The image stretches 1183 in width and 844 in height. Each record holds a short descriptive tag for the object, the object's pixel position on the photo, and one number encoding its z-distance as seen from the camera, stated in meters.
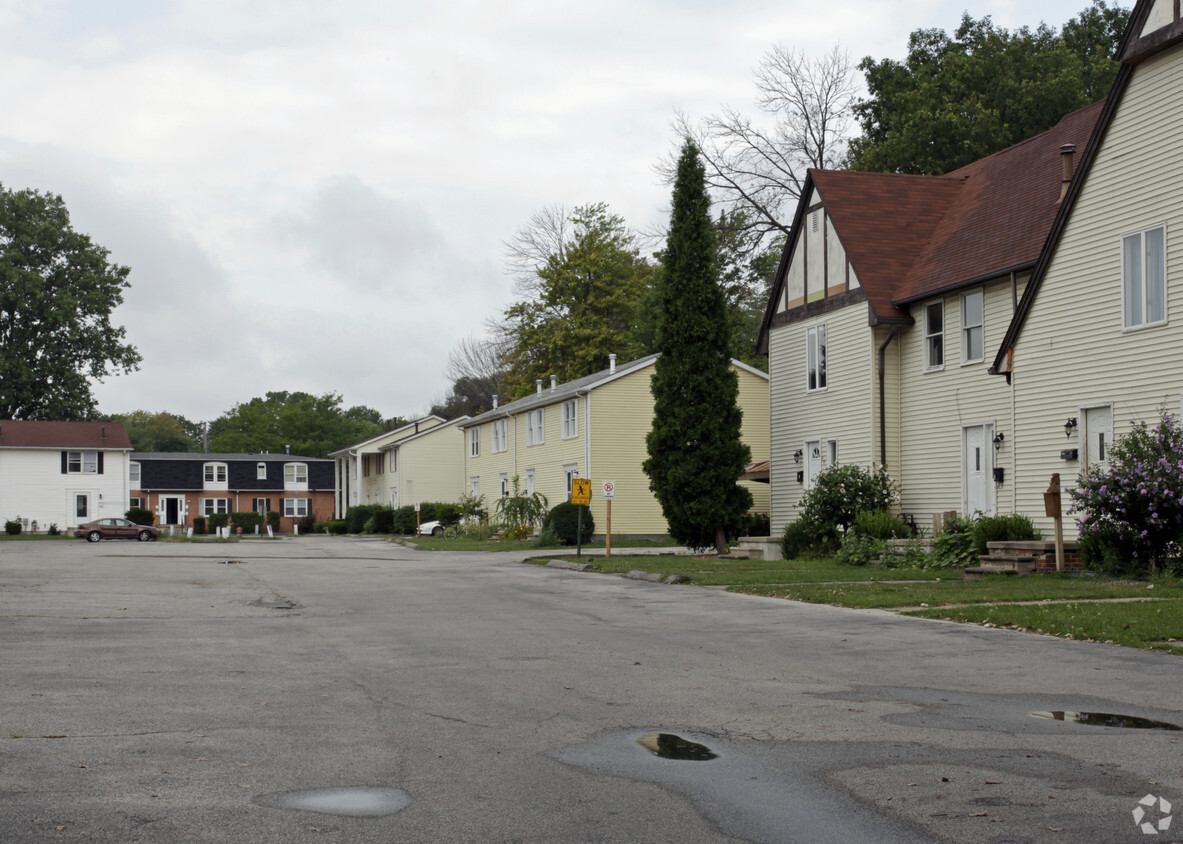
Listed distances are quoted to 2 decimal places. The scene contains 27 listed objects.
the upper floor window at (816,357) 31.72
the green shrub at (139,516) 70.31
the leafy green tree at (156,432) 126.06
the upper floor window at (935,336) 27.94
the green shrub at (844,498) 28.61
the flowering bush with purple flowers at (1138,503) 18.89
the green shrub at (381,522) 69.44
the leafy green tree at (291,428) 109.94
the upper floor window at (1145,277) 20.92
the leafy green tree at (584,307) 65.81
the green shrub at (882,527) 27.09
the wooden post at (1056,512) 20.97
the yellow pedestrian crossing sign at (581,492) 30.67
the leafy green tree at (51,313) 70.56
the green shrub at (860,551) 26.27
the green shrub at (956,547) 24.20
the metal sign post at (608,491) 30.91
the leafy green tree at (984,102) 41.06
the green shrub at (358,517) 72.62
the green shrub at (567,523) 43.09
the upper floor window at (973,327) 26.70
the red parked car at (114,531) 59.22
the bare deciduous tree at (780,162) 44.09
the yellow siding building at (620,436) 46.44
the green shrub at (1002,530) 23.28
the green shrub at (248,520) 76.38
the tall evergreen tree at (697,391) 33.09
